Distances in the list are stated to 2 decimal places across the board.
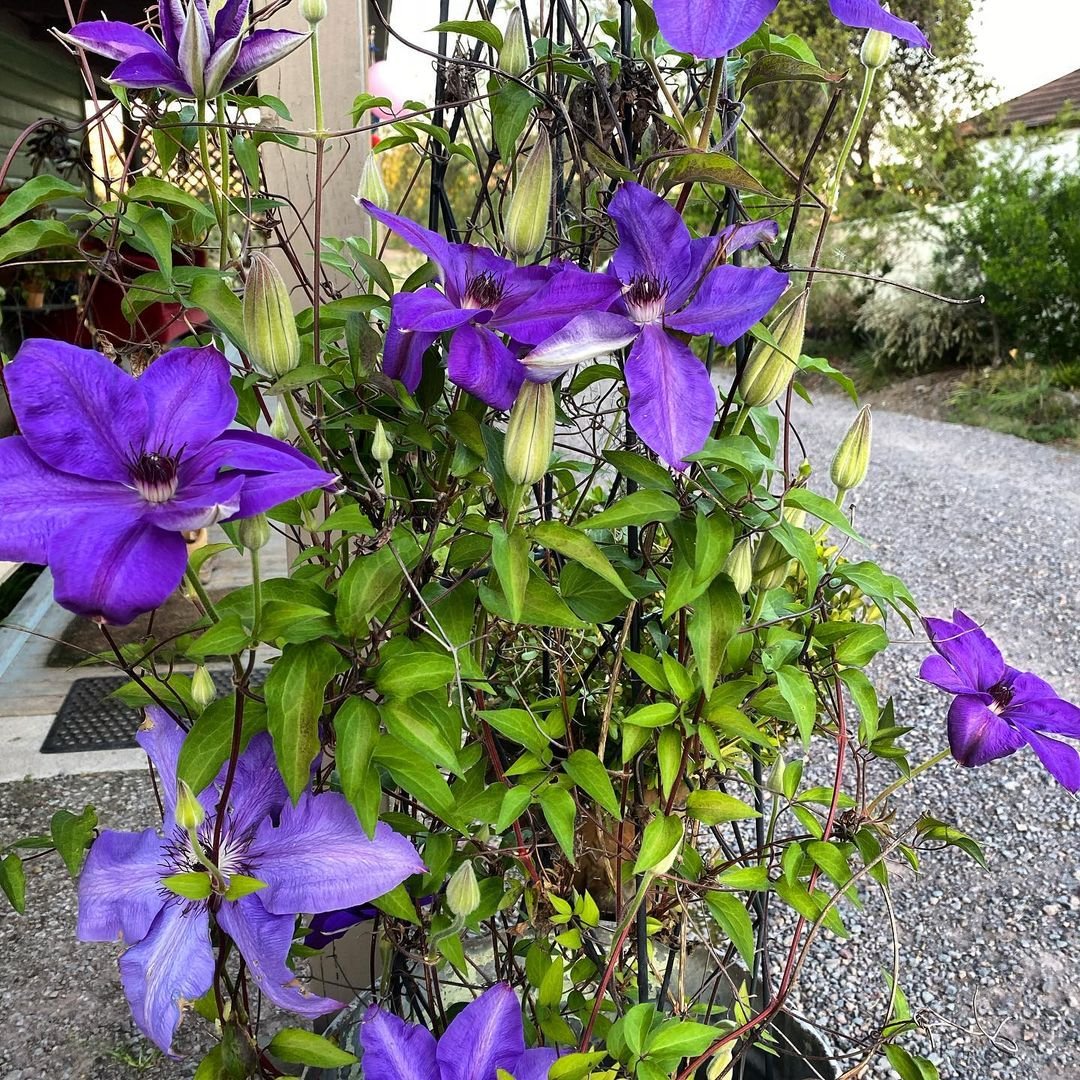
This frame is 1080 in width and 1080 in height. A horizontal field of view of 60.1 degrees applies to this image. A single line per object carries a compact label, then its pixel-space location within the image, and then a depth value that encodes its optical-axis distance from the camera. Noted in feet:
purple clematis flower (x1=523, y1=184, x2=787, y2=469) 1.61
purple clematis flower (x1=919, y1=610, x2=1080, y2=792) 2.34
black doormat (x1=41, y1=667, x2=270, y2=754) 7.59
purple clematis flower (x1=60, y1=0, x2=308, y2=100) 1.81
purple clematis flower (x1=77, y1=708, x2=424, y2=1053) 1.86
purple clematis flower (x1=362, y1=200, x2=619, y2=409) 1.63
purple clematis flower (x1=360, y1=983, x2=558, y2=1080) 2.13
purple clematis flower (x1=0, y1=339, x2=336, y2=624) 1.34
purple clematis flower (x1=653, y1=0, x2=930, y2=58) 1.45
